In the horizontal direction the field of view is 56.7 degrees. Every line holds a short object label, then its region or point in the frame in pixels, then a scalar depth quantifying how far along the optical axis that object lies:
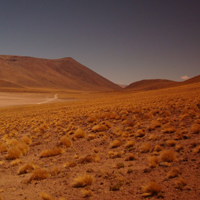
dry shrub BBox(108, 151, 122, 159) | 7.37
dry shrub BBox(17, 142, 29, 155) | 9.64
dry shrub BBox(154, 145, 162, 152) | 7.31
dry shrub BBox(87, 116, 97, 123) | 15.77
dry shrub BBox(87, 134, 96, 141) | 10.74
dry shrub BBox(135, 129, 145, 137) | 9.87
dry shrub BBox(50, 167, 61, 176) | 6.41
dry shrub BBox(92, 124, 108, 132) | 12.12
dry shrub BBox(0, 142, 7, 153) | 10.36
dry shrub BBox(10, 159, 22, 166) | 8.03
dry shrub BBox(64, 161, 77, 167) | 7.03
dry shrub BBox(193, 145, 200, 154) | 6.52
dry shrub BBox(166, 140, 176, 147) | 7.62
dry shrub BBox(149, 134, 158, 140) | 8.88
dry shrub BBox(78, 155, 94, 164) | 7.21
